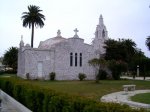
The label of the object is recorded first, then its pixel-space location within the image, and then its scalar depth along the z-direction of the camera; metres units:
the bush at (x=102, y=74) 25.26
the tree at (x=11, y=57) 39.61
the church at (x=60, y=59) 23.01
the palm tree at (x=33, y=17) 31.29
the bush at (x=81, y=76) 23.88
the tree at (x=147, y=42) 26.24
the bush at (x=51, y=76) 23.11
